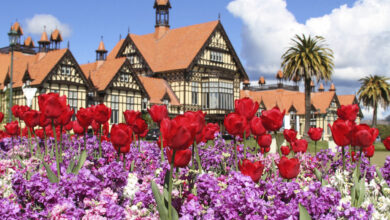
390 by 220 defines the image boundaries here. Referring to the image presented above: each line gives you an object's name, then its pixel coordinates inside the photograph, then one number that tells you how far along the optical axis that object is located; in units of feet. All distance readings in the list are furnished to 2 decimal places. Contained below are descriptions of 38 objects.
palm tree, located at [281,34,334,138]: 129.08
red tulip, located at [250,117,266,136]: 14.48
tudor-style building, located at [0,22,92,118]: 108.78
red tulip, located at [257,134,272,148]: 15.49
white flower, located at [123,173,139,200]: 11.39
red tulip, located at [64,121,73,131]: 23.58
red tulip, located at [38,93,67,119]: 13.80
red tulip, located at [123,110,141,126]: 17.09
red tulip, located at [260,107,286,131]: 13.82
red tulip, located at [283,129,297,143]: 19.57
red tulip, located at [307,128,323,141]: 20.92
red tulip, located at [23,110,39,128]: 17.40
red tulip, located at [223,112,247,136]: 13.42
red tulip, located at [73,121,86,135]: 20.49
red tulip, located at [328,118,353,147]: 13.07
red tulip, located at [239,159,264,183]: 10.80
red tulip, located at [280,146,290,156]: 19.10
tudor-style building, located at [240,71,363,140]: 207.51
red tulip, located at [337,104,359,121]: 16.37
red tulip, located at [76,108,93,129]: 16.39
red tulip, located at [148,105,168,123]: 15.35
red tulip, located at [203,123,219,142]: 18.24
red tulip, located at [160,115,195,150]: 8.30
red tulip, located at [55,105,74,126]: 15.26
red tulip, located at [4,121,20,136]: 23.81
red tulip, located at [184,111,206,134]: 8.58
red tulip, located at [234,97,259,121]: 14.30
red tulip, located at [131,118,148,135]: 17.12
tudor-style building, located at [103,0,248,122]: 143.84
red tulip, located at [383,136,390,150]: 19.98
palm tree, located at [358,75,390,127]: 176.24
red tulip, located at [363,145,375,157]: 18.02
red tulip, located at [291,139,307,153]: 19.77
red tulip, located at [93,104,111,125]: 16.28
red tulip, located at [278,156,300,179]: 11.87
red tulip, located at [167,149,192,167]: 9.55
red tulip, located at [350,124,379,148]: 12.35
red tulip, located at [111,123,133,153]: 13.85
